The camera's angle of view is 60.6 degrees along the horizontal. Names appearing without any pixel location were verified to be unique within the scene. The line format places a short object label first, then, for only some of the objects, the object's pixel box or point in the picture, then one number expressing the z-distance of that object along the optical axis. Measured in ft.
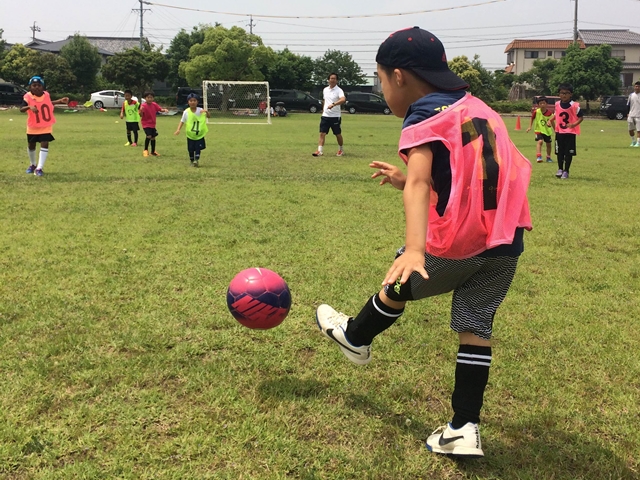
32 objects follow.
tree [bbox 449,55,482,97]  161.79
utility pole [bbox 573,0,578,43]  172.59
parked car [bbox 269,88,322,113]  143.95
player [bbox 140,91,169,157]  45.16
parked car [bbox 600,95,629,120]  127.34
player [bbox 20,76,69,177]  33.04
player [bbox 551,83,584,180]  34.83
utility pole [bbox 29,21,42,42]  286.25
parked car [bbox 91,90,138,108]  140.15
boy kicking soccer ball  7.05
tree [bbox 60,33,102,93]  156.70
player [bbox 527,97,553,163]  44.62
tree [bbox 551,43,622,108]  150.82
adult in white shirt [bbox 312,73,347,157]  44.48
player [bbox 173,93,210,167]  38.86
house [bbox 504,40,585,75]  262.67
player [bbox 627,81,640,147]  57.88
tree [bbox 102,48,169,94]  138.21
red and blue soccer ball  9.89
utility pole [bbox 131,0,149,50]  198.59
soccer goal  110.73
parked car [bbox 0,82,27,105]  134.41
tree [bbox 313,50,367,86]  199.62
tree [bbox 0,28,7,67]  168.10
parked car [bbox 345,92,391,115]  145.69
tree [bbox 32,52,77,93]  147.23
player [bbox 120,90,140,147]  52.65
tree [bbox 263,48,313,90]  172.73
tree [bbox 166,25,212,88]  198.29
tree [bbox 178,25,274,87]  135.23
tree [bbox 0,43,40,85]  146.82
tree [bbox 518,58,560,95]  195.00
